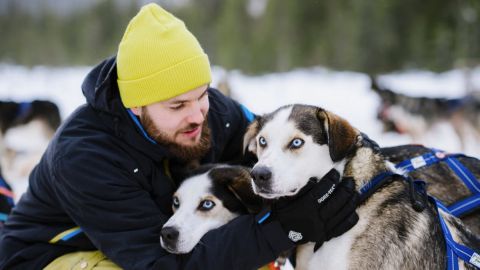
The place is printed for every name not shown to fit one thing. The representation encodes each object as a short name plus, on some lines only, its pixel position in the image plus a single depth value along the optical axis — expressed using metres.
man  2.34
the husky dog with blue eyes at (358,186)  2.30
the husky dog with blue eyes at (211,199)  2.54
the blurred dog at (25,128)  8.14
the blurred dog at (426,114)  10.01
